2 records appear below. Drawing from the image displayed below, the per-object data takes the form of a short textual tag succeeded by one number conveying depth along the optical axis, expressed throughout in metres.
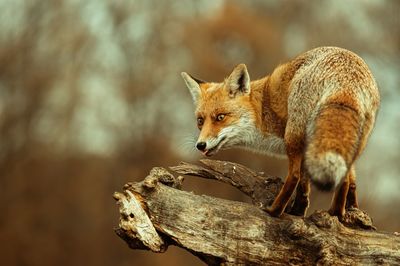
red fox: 13.57
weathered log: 14.85
